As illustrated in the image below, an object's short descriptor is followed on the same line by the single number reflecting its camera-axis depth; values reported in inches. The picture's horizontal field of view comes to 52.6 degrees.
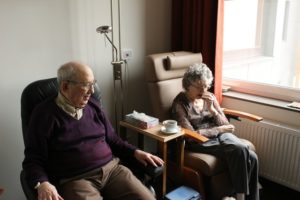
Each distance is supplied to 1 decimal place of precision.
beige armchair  82.3
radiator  94.3
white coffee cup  80.6
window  102.2
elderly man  62.7
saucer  80.0
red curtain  104.7
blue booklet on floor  80.2
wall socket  103.3
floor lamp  84.4
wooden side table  78.6
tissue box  84.7
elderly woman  81.9
